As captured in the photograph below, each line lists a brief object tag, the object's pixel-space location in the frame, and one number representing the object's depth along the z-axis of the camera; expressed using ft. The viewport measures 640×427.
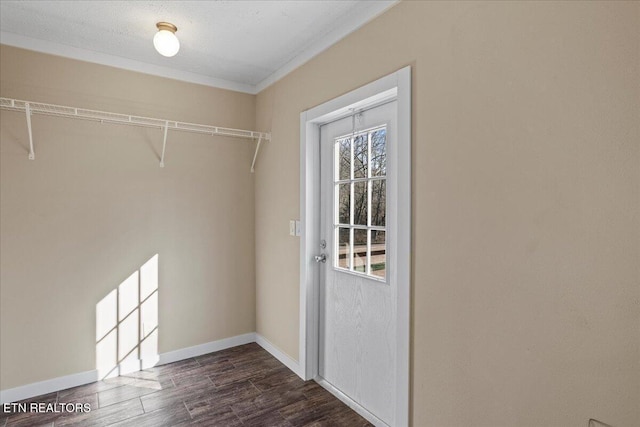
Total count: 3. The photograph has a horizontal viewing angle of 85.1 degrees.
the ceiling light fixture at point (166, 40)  6.80
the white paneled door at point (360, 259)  6.56
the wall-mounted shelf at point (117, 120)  7.35
